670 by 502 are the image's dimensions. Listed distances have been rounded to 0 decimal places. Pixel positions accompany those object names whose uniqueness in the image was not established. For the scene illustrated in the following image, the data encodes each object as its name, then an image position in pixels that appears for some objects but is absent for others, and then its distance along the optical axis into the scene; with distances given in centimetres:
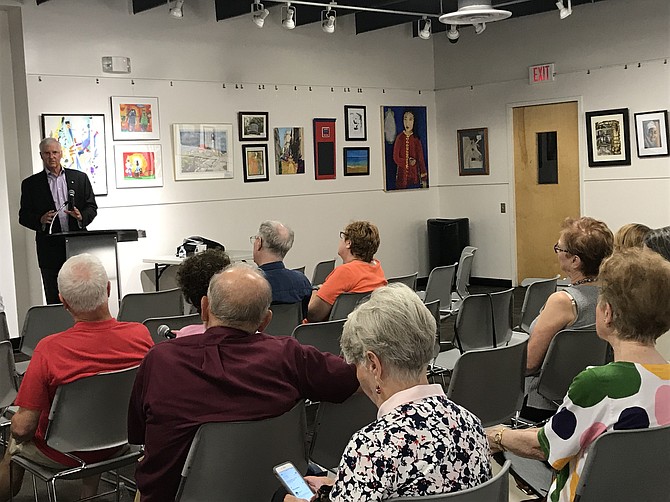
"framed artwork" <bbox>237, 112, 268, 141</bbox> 982
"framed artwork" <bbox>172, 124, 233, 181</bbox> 929
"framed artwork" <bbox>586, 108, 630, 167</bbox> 998
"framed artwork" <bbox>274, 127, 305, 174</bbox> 1022
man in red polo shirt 331
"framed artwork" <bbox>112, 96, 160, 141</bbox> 876
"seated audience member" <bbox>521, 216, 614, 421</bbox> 385
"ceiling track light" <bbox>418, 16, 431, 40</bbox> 998
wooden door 1066
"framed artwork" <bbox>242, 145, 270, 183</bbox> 991
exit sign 1061
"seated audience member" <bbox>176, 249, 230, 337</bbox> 358
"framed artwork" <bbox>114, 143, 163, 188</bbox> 882
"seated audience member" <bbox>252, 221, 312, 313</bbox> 508
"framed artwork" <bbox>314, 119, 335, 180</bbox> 1062
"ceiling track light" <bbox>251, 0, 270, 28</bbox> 871
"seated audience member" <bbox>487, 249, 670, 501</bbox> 235
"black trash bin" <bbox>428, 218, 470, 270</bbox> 1155
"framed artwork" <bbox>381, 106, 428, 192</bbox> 1147
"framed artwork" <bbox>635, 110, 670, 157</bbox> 963
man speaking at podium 743
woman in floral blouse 193
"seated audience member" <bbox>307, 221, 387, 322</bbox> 532
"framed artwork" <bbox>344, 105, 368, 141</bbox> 1095
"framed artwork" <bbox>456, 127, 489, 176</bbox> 1154
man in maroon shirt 268
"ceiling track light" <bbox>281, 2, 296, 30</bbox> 887
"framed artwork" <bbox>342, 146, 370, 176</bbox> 1102
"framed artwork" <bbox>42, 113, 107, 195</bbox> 830
